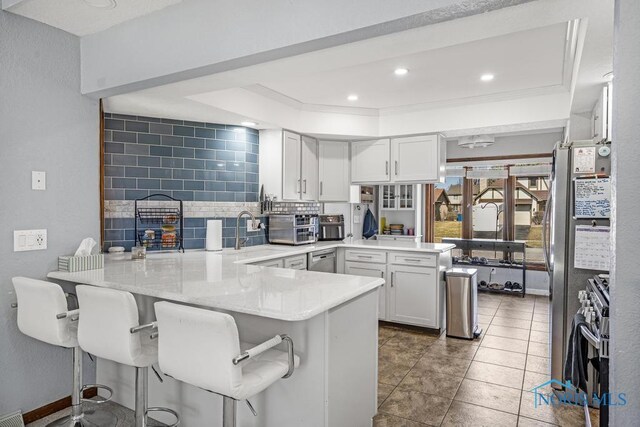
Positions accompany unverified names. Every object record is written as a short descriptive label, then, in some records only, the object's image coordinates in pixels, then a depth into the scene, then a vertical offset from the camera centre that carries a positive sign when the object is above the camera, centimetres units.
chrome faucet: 389 -24
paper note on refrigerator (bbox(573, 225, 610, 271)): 250 -25
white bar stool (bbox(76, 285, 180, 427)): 180 -58
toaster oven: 428 -24
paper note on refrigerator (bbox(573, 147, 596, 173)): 257 +33
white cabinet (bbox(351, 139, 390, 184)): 490 +61
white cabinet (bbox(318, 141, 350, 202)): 495 +48
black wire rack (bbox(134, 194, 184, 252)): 356 -16
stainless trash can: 390 -97
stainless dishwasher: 414 -58
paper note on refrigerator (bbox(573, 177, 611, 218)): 251 +8
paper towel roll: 378 -27
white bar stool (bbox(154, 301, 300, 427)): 148 -59
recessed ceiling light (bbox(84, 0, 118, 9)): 215 +115
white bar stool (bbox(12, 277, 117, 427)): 202 -60
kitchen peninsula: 183 -62
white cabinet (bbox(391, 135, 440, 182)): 462 +61
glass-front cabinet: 576 +17
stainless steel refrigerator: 257 -21
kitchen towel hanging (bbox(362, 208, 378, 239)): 578 -27
